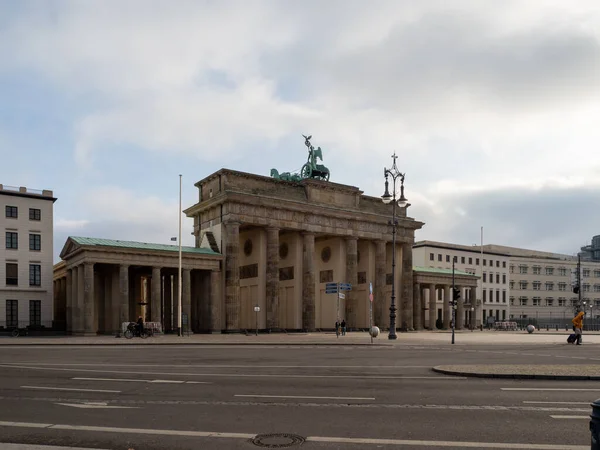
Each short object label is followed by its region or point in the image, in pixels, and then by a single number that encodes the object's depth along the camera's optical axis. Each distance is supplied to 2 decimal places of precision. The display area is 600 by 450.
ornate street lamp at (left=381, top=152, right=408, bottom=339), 40.97
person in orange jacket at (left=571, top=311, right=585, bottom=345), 35.12
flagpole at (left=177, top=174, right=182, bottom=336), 51.56
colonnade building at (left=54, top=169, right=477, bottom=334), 56.44
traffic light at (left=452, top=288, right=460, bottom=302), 42.56
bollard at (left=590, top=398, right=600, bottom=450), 5.25
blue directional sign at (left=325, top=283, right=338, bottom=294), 47.19
